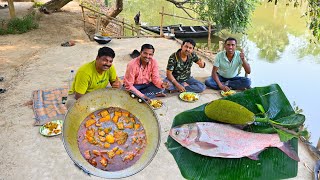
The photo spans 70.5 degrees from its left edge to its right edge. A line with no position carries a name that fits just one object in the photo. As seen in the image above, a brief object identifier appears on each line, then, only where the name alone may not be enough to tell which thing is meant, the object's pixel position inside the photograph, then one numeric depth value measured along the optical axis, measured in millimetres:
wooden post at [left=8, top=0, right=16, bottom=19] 7051
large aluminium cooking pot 1104
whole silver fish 1103
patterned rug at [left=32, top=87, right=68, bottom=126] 3084
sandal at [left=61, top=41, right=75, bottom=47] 6060
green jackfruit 1046
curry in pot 1161
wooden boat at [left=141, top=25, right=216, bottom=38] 9384
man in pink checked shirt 3004
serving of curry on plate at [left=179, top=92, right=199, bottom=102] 3410
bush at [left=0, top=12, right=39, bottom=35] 6721
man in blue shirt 3416
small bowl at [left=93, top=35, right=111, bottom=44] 6025
